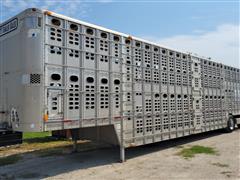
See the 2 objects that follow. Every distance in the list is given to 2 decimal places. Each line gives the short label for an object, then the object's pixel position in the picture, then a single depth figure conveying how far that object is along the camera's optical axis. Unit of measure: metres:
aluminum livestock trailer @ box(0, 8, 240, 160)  6.61
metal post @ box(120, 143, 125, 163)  8.60
